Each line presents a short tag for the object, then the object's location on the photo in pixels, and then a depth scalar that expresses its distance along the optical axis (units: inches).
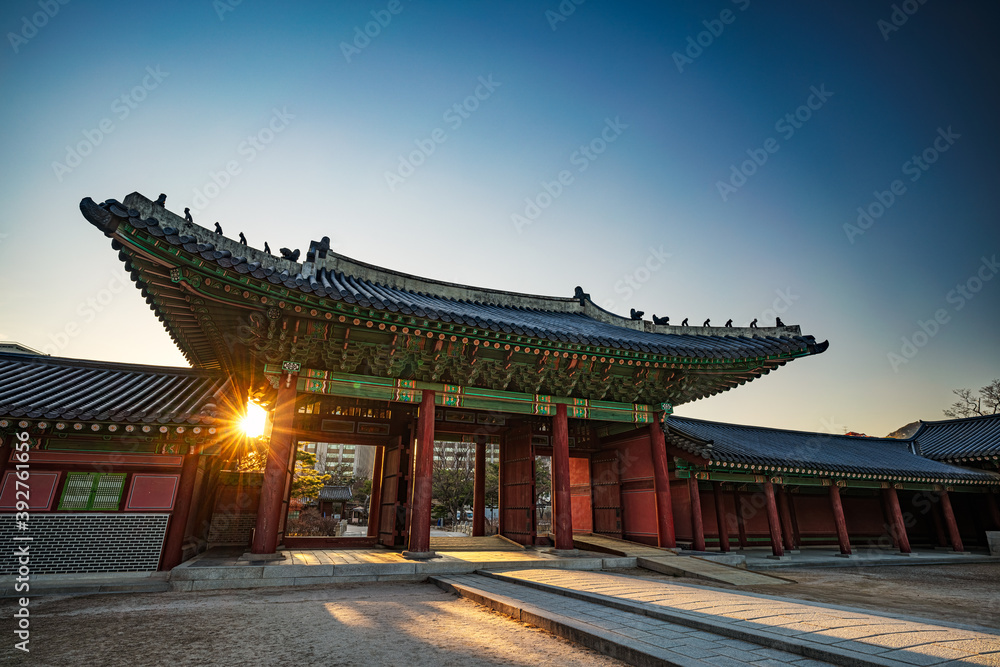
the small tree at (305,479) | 1147.5
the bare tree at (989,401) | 1616.6
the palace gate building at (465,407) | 380.5
